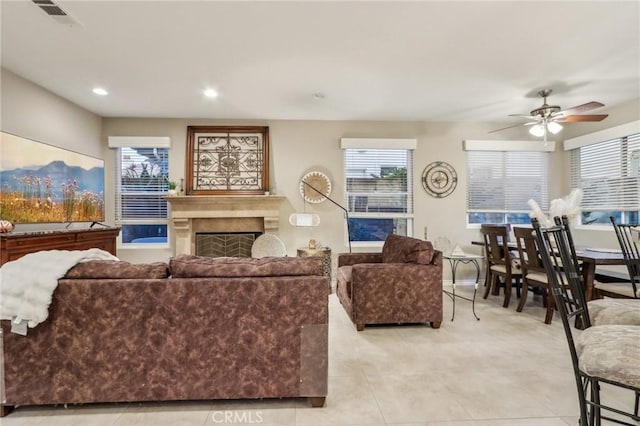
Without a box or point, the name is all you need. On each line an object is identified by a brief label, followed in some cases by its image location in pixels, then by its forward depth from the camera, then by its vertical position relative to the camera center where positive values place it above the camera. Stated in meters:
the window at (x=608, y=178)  4.06 +0.40
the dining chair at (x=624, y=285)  2.53 -0.74
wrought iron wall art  4.85 +0.74
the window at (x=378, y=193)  5.09 +0.24
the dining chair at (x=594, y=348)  1.24 -0.58
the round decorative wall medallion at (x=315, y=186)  4.96 +0.34
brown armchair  3.09 -0.81
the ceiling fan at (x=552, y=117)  3.37 +0.97
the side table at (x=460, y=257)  3.37 -0.53
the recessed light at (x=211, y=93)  3.76 +1.38
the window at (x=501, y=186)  5.12 +0.34
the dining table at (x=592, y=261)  2.94 -0.50
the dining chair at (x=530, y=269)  3.30 -0.68
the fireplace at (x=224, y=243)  4.84 -0.53
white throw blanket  1.65 -0.41
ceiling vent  2.22 +1.43
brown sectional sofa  1.74 -0.71
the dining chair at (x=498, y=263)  3.82 -0.70
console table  2.70 -0.33
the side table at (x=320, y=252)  4.46 -0.62
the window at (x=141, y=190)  4.89 +0.28
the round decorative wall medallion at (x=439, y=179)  5.07 +0.45
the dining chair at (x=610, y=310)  1.70 -0.57
